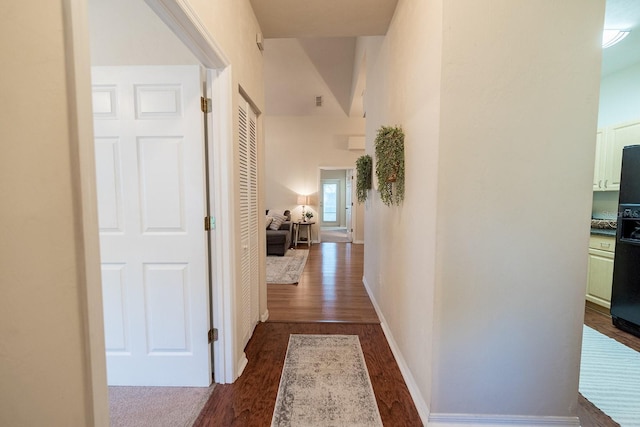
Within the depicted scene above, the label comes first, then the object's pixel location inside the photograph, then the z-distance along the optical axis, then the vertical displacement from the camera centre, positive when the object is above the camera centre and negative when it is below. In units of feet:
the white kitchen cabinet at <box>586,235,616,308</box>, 9.04 -2.52
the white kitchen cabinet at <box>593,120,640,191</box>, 8.94 +1.86
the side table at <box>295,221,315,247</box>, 22.56 -2.68
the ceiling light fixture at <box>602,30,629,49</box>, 7.57 +4.91
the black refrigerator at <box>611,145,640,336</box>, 7.83 -1.59
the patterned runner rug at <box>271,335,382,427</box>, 4.88 -4.13
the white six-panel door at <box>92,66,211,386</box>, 5.32 -0.53
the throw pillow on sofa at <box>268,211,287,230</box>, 19.98 -1.75
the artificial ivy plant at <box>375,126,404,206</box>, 6.21 +0.96
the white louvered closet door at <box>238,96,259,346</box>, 6.54 -0.52
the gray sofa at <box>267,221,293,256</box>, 18.08 -3.06
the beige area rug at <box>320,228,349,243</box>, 25.22 -3.99
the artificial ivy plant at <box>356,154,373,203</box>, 10.37 +1.02
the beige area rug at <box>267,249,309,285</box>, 13.07 -4.09
